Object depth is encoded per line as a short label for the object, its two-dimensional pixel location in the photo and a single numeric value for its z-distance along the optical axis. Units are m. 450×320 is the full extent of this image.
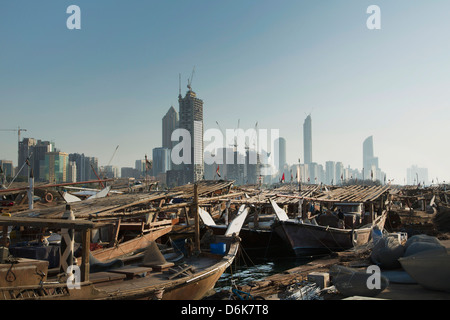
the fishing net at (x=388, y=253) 13.45
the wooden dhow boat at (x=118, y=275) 7.72
